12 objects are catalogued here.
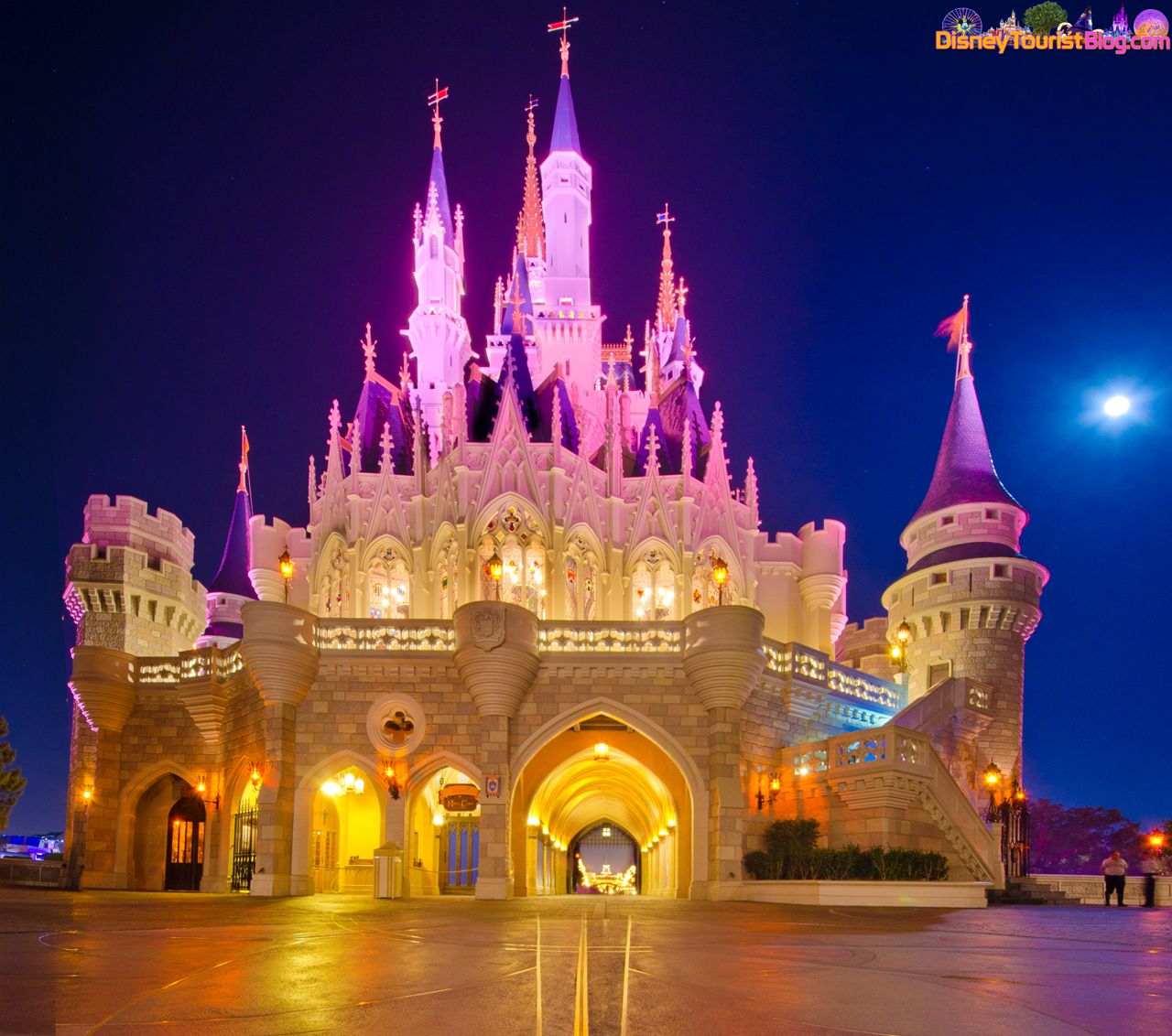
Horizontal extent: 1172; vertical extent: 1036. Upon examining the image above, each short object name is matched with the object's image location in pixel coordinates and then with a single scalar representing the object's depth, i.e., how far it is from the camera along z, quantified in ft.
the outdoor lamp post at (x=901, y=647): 115.75
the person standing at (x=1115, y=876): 82.58
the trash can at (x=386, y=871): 74.64
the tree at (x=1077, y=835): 225.15
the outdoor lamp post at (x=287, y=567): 85.46
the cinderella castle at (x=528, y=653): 82.48
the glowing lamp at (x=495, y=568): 90.22
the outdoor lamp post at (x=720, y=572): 82.97
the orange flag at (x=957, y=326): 148.66
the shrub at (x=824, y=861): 73.05
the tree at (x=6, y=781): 154.30
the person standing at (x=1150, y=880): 84.89
